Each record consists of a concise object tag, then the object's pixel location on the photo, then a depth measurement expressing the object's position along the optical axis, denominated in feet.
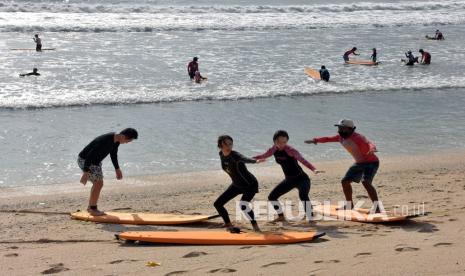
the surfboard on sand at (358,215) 29.63
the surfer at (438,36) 121.29
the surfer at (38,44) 100.12
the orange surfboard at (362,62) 95.20
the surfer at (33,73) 81.25
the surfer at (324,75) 82.02
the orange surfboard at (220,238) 26.76
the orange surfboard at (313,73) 83.49
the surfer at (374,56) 96.22
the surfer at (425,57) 96.78
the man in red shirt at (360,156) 31.65
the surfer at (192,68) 81.38
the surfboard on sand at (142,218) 31.12
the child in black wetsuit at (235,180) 28.68
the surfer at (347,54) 97.14
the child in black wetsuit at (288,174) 30.37
